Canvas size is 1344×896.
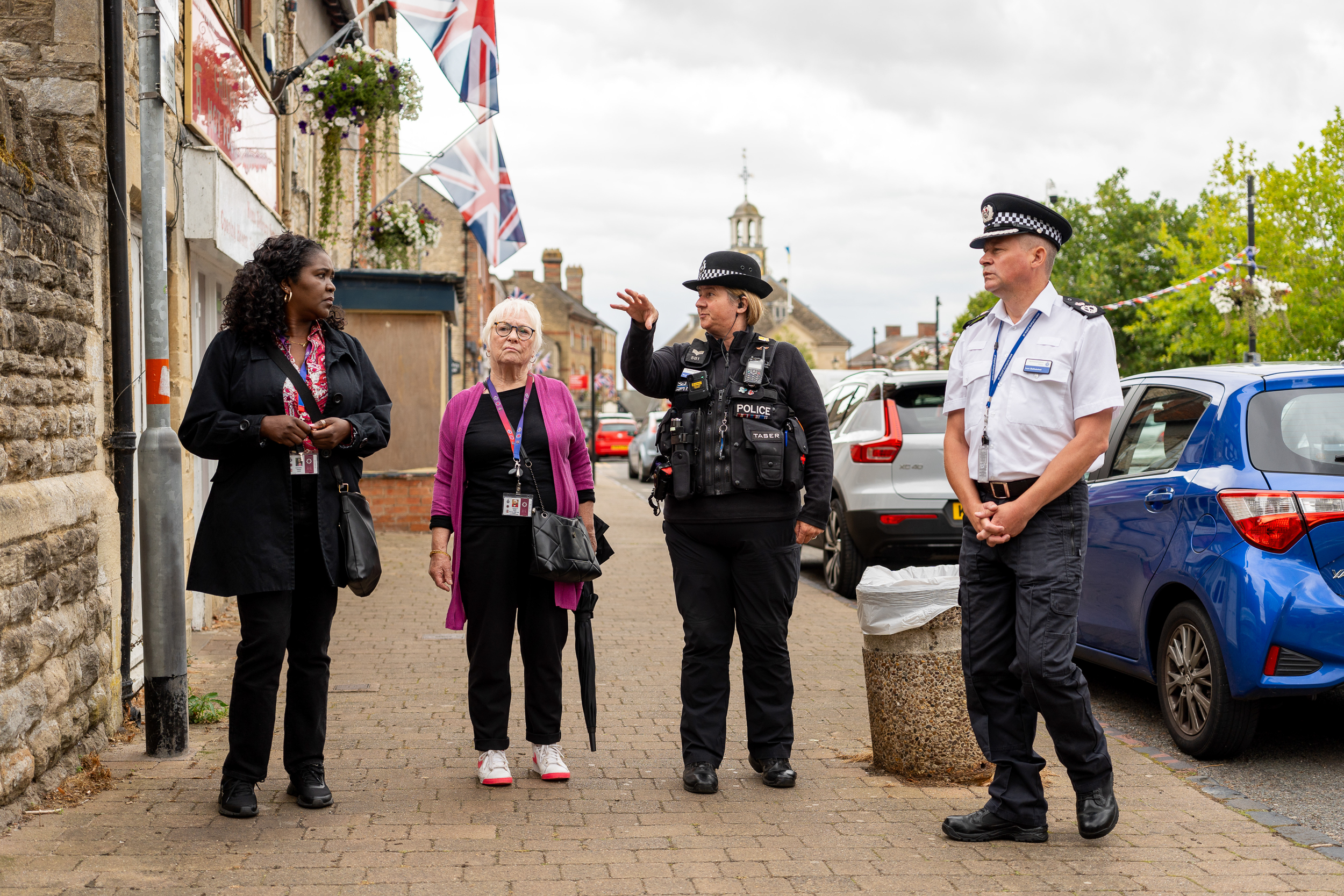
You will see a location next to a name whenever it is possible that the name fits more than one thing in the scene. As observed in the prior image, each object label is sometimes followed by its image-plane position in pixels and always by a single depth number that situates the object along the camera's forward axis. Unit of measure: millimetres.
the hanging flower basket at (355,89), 12961
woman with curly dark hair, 4457
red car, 48969
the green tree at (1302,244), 26969
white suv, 9836
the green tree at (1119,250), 49656
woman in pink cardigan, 4934
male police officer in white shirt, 4199
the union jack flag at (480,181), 17734
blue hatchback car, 5059
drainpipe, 5477
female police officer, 4938
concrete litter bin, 4953
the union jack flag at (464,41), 13438
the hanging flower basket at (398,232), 16656
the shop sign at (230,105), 8414
